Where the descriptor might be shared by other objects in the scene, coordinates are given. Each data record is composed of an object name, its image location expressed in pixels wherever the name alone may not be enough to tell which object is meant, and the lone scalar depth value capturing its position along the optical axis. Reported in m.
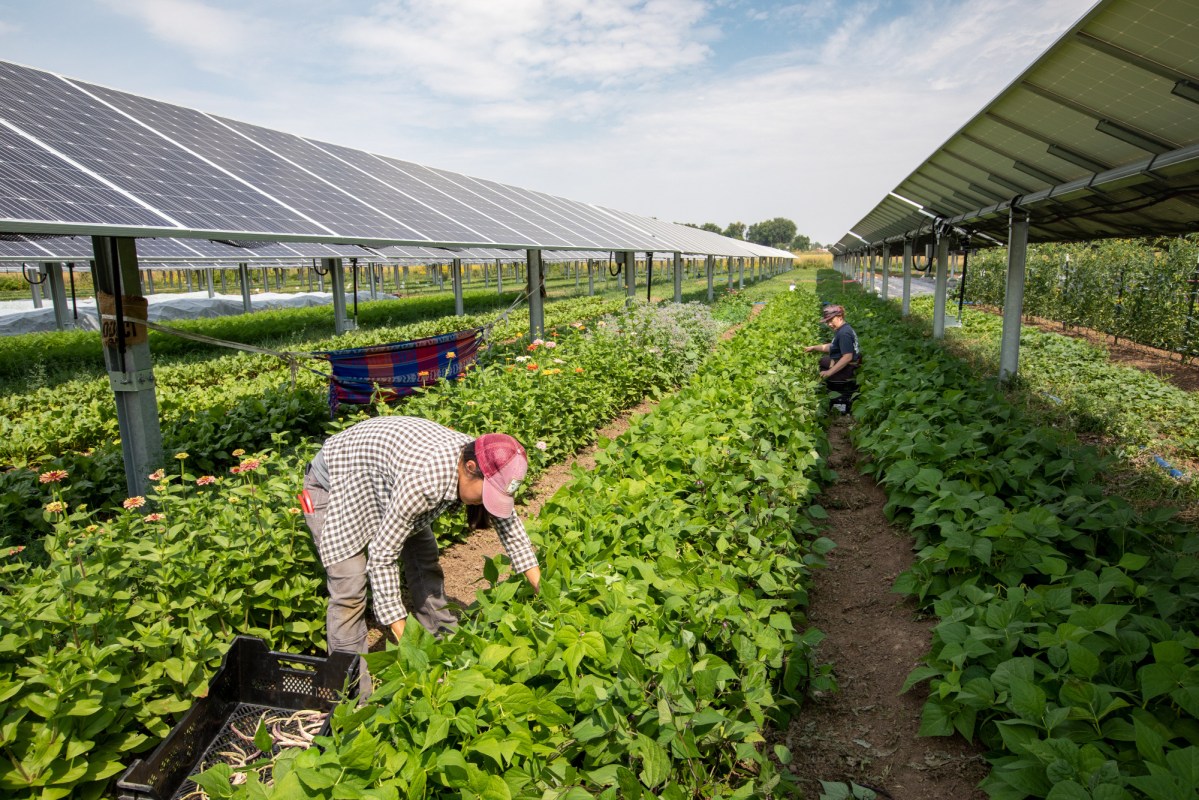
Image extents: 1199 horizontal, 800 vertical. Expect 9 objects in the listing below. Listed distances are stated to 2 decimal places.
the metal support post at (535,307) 9.40
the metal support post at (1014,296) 7.96
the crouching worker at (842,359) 8.20
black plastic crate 2.71
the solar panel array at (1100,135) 3.71
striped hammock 6.77
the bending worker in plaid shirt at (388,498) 2.76
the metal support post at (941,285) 11.91
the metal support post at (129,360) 4.36
